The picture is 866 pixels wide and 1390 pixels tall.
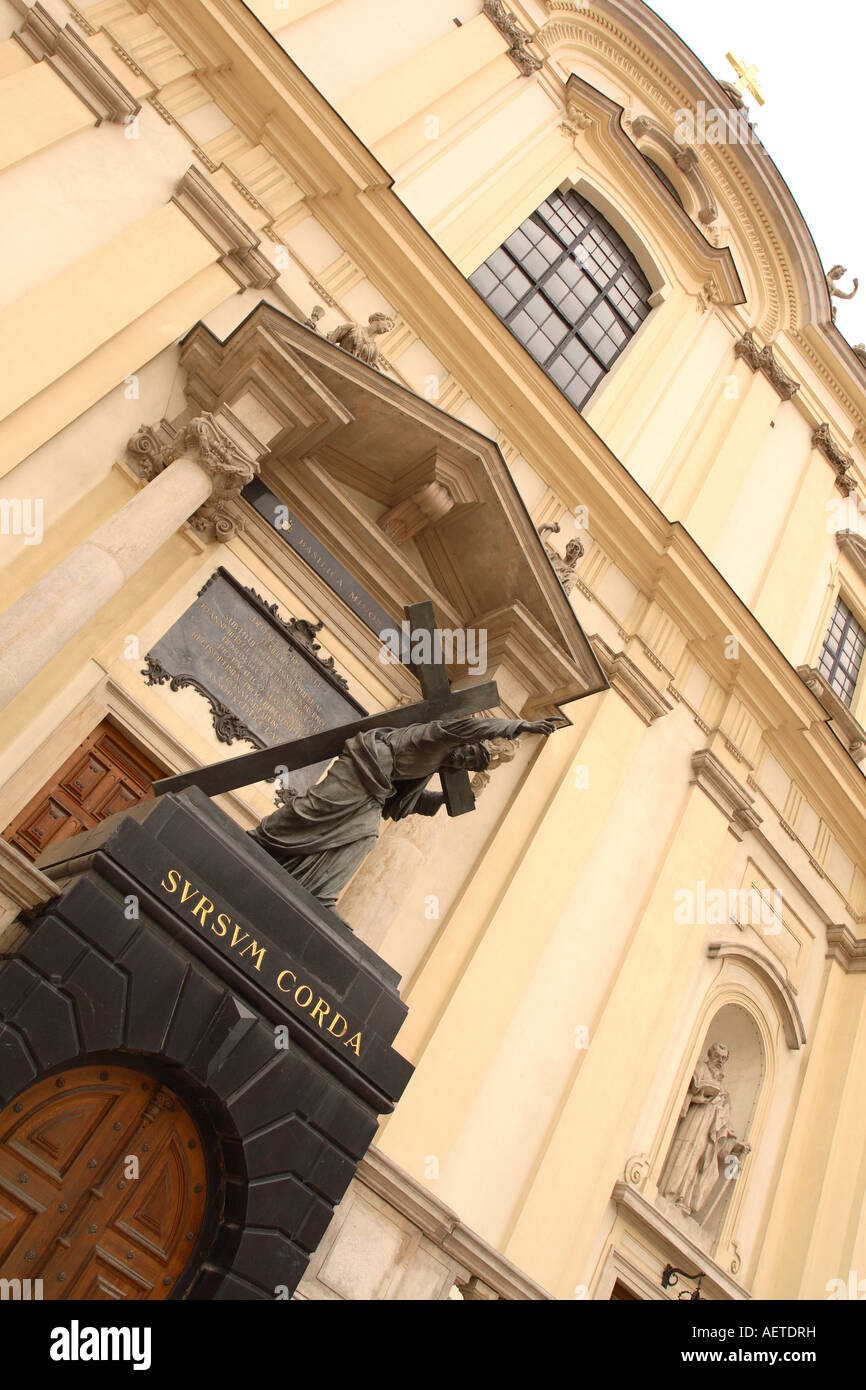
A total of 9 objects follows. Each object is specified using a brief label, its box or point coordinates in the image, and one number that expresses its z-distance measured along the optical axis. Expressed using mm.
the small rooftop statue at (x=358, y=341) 9031
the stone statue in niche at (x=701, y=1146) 9945
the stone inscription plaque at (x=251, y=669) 8102
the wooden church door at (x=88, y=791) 7137
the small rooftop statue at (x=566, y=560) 10453
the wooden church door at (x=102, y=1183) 5230
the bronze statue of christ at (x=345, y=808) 6012
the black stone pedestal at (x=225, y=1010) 4973
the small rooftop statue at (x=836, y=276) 17484
